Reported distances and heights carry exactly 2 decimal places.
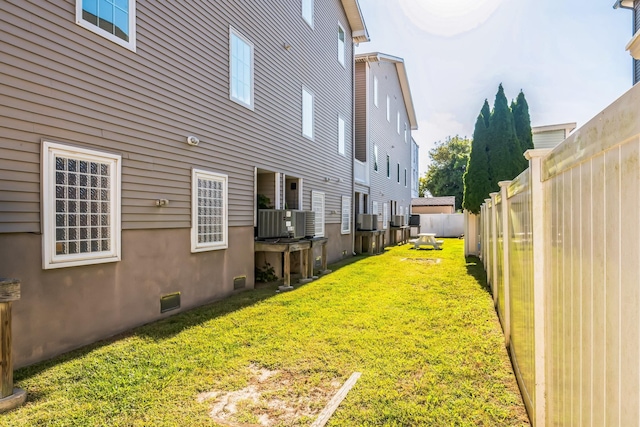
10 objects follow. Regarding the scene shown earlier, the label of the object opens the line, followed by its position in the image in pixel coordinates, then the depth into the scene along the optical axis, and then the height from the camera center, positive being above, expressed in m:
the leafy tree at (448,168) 45.09 +6.46
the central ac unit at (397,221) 19.42 -0.10
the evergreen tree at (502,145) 12.40 +2.49
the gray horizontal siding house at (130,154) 3.85 +0.93
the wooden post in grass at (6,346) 2.96 -1.01
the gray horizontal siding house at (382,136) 16.09 +4.22
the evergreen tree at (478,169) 12.87 +1.77
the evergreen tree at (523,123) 13.02 +3.36
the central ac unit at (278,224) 8.09 -0.10
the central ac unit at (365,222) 14.85 -0.11
